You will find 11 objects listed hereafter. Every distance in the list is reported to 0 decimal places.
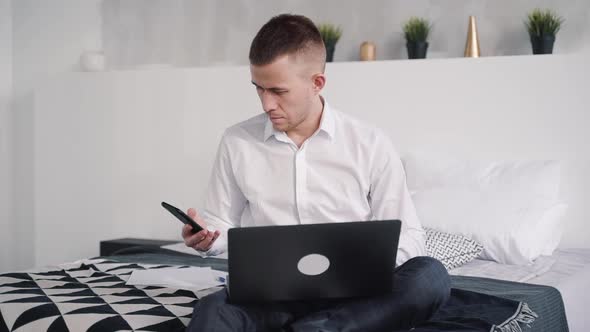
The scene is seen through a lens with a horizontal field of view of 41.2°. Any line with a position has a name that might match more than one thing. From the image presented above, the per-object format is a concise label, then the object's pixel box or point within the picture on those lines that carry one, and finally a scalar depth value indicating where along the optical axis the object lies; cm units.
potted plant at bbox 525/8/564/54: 348
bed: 193
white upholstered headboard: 347
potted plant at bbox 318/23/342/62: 396
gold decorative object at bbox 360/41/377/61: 391
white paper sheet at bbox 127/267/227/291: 232
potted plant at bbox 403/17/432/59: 376
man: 215
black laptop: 170
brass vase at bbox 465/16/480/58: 366
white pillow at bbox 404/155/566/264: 310
